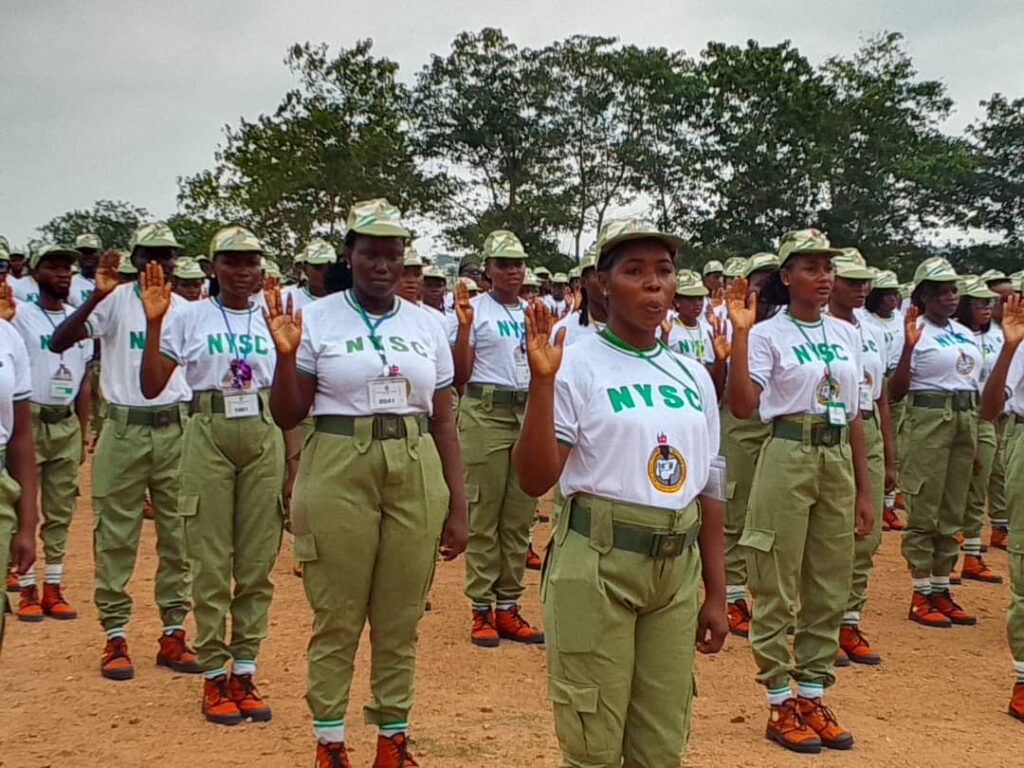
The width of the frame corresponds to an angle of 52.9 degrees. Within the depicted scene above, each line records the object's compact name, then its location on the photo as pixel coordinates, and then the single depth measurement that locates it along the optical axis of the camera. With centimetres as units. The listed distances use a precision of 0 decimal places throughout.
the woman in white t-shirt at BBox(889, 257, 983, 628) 807
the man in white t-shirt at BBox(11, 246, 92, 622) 757
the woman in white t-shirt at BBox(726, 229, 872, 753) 537
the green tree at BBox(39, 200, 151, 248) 3596
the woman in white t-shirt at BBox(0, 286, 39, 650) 423
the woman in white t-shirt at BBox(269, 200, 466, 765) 443
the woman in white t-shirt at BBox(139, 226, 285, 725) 555
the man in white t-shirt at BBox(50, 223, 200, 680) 626
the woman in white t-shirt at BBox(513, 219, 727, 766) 338
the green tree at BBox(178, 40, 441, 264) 2817
